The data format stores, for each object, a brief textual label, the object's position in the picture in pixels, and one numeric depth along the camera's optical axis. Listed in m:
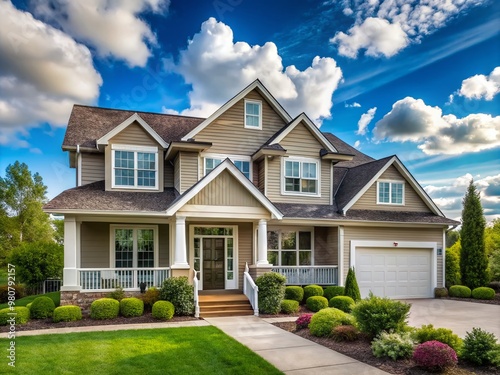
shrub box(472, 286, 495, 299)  16.91
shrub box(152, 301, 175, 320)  11.56
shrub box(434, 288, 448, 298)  17.27
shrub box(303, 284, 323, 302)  14.57
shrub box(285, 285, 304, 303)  14.24
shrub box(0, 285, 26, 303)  17.14
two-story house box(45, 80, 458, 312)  13.57
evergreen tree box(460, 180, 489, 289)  18.22
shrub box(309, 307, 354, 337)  9.31
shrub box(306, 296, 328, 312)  13.47
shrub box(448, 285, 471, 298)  17.28
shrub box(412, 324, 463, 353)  7.52
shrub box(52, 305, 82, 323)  11.37
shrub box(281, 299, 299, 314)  13.14
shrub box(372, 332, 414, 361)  7.32
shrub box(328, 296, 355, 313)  13.10
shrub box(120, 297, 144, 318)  11.91
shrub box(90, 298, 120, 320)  11.70
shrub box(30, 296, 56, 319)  11.66
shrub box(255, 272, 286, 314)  13.02
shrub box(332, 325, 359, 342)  8.68
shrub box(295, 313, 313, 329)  10.38
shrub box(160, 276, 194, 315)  12.28
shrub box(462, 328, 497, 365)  6.88
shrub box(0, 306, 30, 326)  10.75
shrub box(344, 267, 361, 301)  14.27
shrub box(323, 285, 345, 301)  14.66
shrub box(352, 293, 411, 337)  8.28
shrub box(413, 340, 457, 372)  6.58
